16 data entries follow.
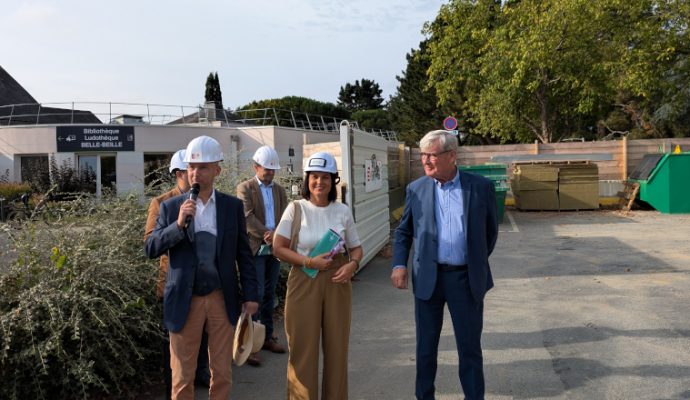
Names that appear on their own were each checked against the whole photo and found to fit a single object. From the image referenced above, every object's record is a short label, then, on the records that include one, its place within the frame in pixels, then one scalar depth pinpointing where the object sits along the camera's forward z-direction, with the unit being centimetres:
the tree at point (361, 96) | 9525
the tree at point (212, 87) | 6994
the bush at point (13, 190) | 2078
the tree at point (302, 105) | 7881
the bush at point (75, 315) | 349
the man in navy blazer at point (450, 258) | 351
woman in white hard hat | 339
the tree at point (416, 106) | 4469
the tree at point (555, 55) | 2062
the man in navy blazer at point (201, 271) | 305
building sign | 2533
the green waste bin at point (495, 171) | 1566
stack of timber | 1662
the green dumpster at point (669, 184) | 1491
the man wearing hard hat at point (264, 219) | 480
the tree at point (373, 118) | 7506
